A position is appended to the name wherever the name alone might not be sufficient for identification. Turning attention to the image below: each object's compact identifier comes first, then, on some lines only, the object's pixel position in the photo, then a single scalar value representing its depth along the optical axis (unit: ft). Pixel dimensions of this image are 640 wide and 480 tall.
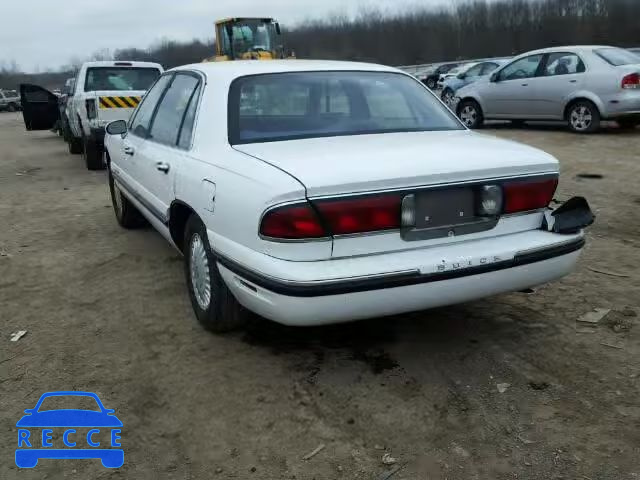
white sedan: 9.19
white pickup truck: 34.30
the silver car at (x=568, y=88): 34.65
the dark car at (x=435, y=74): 106.01
